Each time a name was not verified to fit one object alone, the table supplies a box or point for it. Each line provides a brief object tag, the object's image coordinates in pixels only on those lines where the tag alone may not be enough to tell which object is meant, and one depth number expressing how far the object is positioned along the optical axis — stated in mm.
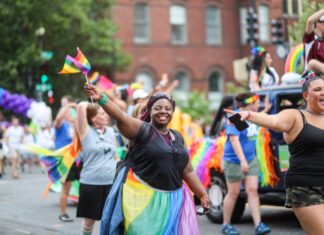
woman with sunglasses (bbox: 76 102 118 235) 6715
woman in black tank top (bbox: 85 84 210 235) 4629
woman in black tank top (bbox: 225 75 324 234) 4609
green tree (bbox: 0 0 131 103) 27578
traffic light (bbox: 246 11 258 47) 19312
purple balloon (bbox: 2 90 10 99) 21575
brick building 34594
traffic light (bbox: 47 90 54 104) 27427
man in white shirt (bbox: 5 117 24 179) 19078
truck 7895
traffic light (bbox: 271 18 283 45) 19062
